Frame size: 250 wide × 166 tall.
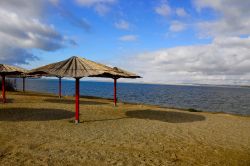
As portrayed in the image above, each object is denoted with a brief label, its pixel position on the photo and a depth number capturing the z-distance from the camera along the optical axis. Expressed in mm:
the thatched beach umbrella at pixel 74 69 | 8842
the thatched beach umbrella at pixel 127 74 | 10815
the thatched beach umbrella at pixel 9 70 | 13197
